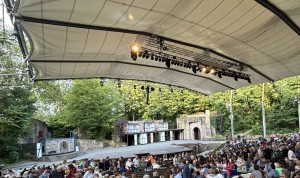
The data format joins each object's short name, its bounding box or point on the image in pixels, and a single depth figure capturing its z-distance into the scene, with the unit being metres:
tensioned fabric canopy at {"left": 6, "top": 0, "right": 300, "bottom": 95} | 4.78
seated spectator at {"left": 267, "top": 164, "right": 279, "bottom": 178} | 5.54
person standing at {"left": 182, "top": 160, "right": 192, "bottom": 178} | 6.45
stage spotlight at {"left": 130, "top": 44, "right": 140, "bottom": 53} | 6.85
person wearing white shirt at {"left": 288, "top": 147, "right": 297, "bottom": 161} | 8.04
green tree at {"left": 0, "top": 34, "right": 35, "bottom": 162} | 13.83
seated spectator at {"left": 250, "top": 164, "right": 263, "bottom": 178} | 5.32
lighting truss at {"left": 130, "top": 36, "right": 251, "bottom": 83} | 7.01
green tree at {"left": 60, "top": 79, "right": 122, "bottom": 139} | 23.38
